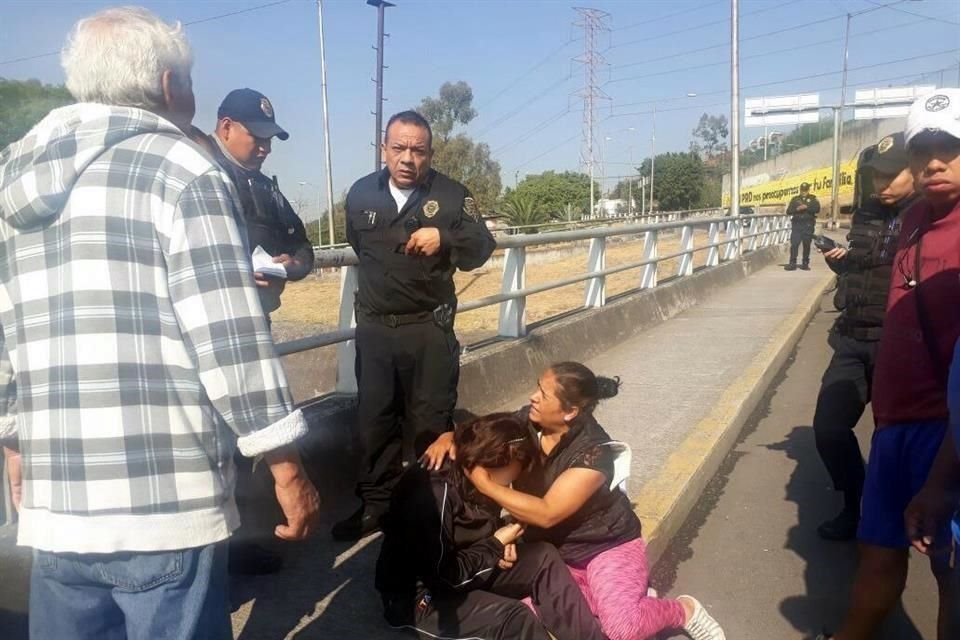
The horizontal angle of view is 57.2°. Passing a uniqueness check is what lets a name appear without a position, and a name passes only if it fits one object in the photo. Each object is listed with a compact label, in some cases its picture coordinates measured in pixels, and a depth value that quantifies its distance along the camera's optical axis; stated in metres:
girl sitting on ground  3.07
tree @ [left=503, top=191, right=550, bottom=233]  56.34
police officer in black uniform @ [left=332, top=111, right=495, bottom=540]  3.96
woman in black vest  3.19
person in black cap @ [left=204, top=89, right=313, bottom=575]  3.32
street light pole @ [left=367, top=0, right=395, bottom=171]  31.47
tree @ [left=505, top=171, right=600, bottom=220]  74.12
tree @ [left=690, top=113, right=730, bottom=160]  120.25
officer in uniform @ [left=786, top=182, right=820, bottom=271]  17.48
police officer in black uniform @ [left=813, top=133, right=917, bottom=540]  4.07
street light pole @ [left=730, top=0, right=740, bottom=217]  21.92
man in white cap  2.58
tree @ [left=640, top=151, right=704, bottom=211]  85.38
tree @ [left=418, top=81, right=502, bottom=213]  70.81
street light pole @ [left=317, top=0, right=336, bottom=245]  44.88
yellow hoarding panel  55.38
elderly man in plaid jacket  1.74
